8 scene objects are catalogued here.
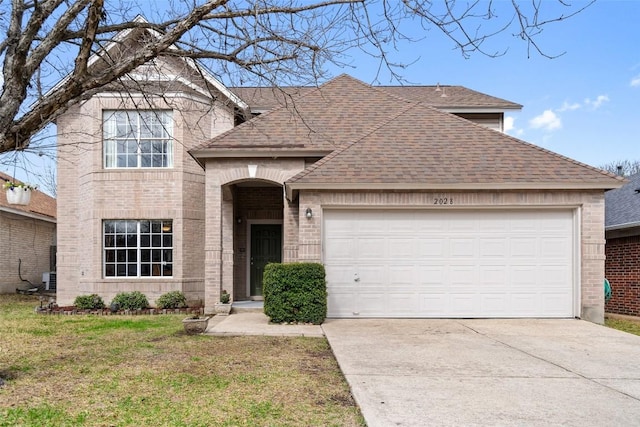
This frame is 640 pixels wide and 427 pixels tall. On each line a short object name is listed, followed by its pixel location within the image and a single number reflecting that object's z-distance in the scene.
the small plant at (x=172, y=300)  13.03
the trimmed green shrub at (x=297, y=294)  9.70
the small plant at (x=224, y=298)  11.86
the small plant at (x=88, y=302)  13.05
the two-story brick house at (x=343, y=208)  10.45
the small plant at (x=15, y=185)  16.11
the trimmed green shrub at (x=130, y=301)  12.95
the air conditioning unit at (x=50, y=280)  19.05
